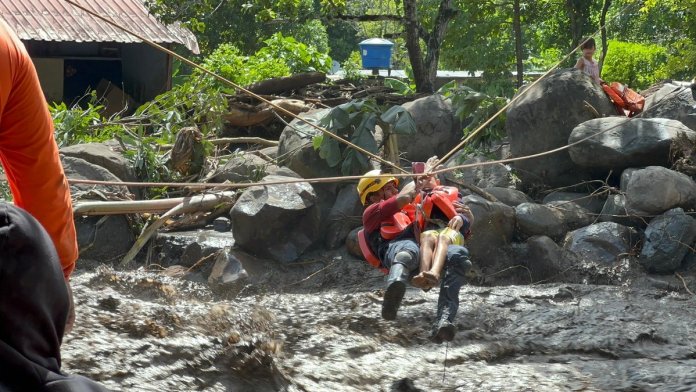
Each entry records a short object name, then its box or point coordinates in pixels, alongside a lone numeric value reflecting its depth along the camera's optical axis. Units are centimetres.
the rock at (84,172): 1080
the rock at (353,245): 1102
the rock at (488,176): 1230
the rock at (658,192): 1066
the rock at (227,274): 1030
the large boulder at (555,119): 1191
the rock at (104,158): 1128
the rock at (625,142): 1116
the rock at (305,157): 1227
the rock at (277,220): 1091
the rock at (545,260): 1046
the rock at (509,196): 1148
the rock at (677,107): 1195
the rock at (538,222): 1087
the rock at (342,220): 1140
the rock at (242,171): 1208
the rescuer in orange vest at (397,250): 736
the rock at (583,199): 1143
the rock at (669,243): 1041
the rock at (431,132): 1339
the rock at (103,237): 1084
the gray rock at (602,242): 1054
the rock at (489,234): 1069
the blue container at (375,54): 2721
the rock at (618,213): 1092
